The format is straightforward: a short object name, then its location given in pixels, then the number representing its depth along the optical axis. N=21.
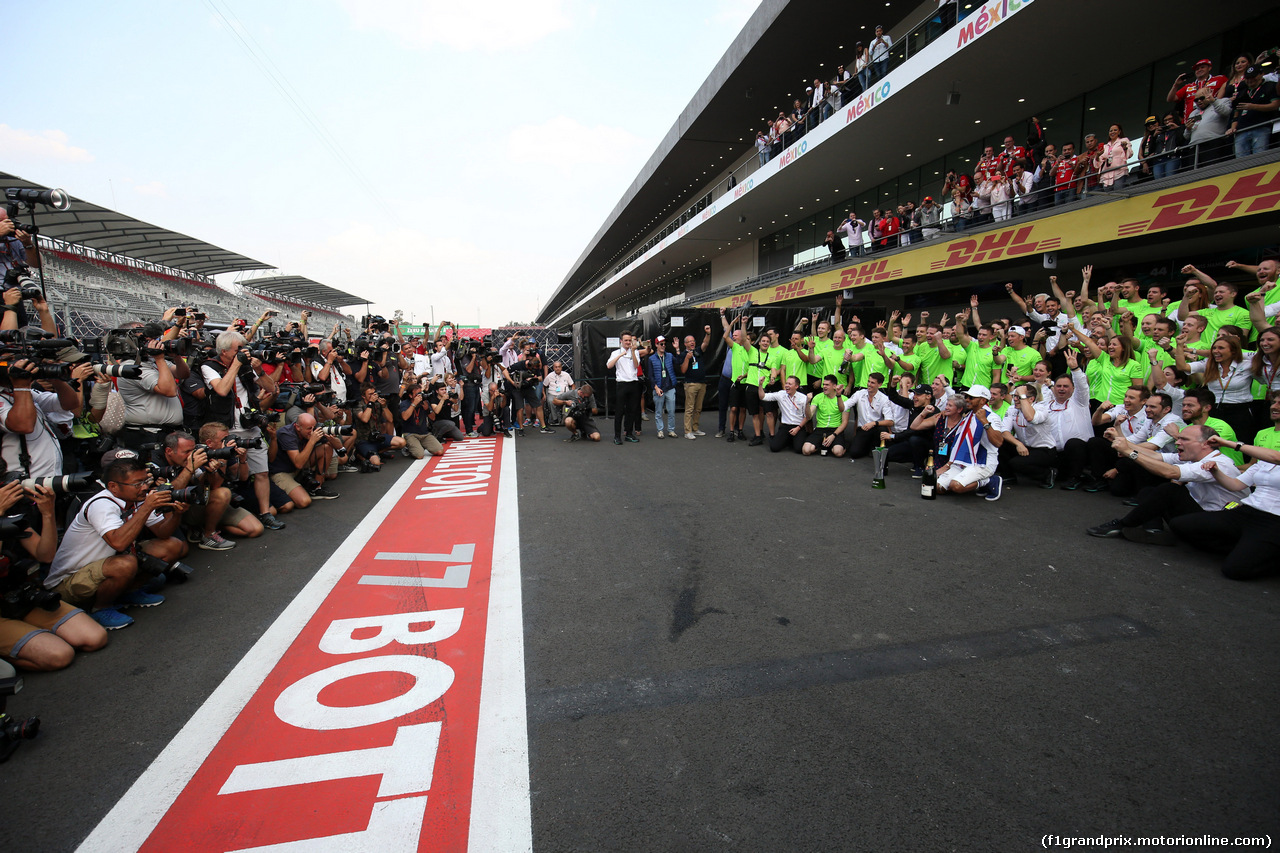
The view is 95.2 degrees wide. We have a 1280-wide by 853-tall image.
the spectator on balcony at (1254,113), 8.34
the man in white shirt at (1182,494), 4.60
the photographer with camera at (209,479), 4.21
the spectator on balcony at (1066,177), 11.80
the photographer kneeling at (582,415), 10.43
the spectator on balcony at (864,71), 16.41
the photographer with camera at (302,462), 6.32
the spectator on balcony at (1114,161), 10.68
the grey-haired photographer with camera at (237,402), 5.62
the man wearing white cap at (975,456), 6.11
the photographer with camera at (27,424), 3.65
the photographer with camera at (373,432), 8.24
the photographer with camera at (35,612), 3.10
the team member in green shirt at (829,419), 8.84
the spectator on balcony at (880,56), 15.81
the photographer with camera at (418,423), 9.02
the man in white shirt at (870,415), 8.27
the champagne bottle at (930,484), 6.16
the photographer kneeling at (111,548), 3.63
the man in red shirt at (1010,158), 13.55
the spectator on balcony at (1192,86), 9.37
